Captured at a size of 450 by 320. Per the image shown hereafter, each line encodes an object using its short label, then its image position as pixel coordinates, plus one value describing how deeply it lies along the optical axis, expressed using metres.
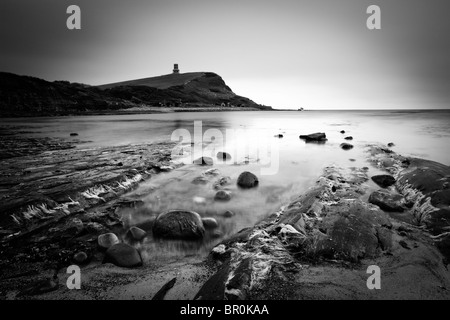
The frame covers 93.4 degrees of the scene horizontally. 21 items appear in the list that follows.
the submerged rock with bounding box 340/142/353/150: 11.48
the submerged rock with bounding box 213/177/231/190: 5.83
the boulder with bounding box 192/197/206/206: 4.89
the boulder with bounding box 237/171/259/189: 5.87
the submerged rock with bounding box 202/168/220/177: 6.81
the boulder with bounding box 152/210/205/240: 3.51
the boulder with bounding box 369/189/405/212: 4.25
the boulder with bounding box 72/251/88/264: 2.89
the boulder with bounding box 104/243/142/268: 2.83
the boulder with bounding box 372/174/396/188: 5.79
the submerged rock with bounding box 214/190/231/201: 5.04
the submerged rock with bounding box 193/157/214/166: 8.15
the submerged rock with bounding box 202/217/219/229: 3.87
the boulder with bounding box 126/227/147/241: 3.47
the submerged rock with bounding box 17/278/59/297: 2.29
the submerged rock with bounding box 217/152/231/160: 9.14
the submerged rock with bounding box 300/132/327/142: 14.50
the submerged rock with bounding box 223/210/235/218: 4.28
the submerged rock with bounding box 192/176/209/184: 6.15
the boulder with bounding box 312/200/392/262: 2.90
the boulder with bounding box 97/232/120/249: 3.22
